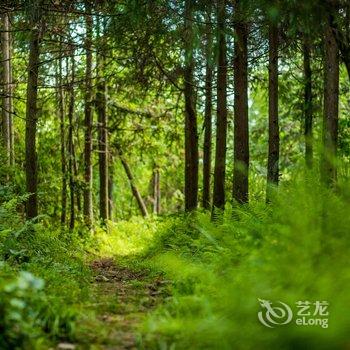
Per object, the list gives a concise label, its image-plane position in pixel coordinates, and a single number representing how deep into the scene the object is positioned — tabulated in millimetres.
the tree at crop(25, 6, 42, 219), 12012
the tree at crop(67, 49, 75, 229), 17844
